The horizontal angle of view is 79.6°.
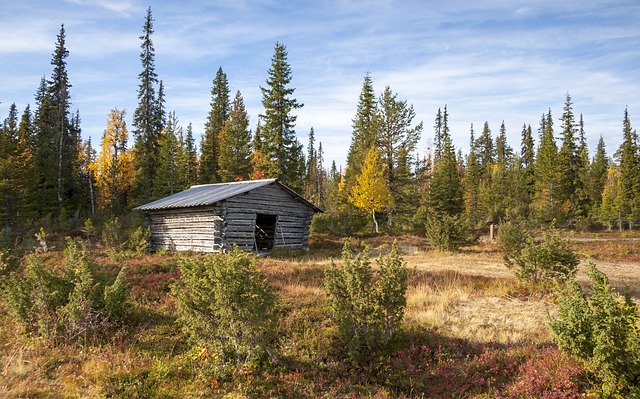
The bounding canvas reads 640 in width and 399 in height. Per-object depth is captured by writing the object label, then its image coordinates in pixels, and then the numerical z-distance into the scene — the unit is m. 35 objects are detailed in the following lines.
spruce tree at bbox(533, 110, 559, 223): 43.91
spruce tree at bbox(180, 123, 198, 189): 43.59
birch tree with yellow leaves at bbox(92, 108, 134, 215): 37.91
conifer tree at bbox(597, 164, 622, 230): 41.94
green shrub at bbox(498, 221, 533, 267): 16.81
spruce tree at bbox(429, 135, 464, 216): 40.56
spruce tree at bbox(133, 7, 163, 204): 40.31
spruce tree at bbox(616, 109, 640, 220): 40.84
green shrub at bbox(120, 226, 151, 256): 20.52
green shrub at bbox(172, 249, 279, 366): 6.39
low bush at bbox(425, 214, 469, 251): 22.36
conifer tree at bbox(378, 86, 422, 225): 34.88
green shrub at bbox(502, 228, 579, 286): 11.55
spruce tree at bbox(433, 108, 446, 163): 71.88
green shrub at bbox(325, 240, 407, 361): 7.21
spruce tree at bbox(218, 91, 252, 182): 39.91
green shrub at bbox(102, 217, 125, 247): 21.77
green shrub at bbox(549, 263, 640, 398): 5.13
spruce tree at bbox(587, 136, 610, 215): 47.85
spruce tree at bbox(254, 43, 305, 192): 33.56
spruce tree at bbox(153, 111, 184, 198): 40.84
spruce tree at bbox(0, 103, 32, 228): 28.88
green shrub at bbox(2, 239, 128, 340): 7.27
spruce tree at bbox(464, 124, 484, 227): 51.22
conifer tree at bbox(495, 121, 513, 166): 74.56
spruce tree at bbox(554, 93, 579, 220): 45.50
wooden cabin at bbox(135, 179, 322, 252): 19.97
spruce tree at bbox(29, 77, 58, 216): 34.47
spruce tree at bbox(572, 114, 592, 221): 45.22
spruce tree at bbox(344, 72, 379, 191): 35.92
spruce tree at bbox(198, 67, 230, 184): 43.97
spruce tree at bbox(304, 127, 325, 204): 67.18
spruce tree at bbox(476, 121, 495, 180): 72.88
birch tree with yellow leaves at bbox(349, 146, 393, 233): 32.25
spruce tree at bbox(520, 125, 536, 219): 51.58
